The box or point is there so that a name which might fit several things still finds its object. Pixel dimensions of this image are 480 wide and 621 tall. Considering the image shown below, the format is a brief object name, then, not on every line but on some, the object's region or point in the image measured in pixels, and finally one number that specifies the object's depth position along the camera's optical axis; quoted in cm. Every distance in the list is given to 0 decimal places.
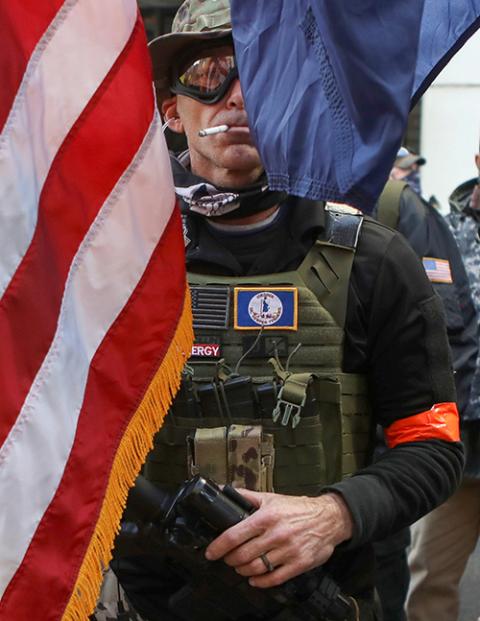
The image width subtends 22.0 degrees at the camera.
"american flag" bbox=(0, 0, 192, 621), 232
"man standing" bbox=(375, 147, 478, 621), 464
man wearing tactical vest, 283
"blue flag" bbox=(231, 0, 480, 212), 216
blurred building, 1158
